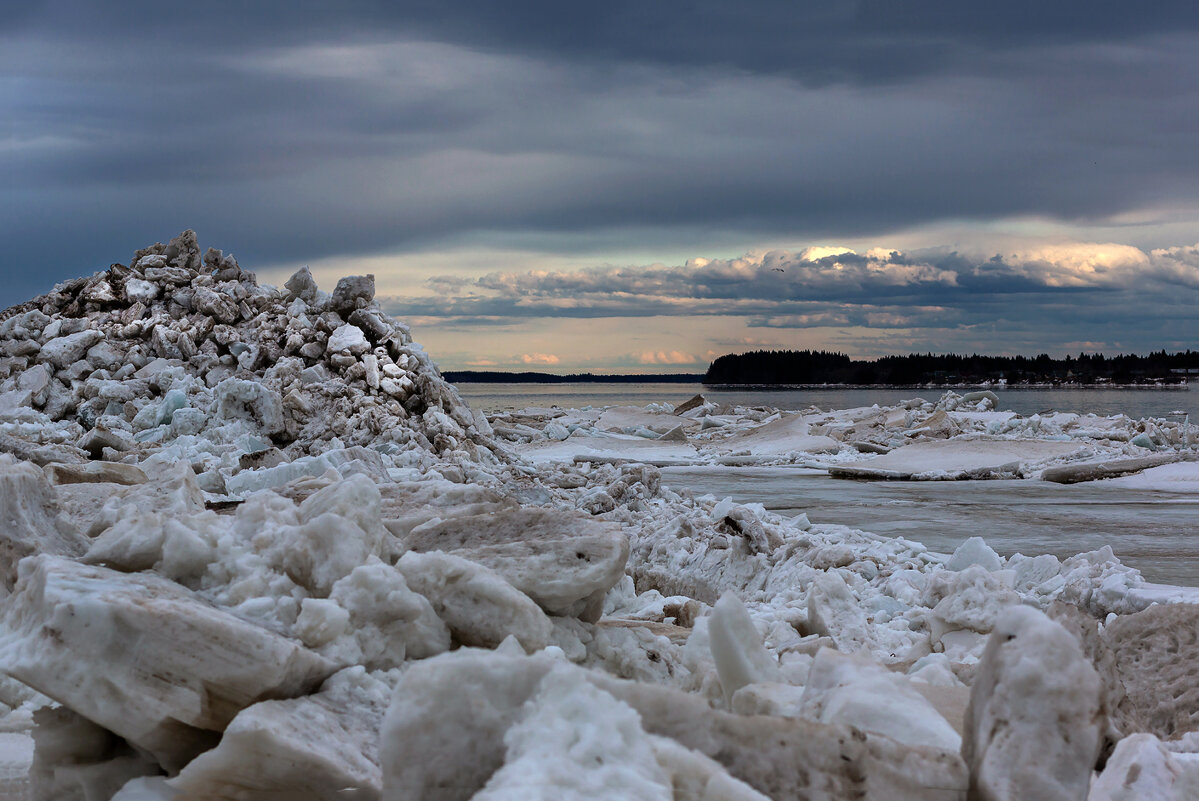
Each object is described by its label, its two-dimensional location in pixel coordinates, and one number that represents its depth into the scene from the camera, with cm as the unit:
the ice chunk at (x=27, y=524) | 233
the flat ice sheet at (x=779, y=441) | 1352
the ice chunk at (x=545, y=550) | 249
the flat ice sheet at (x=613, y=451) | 1161
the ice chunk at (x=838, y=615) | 345
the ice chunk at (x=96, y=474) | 378
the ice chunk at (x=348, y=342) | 927
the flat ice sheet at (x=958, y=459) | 1081
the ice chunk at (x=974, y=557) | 467
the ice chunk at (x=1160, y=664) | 251
